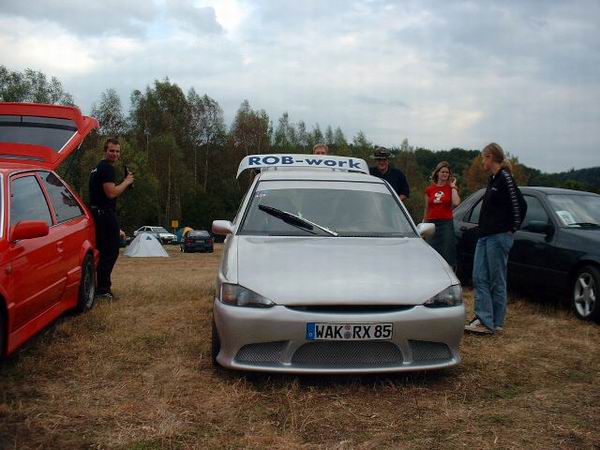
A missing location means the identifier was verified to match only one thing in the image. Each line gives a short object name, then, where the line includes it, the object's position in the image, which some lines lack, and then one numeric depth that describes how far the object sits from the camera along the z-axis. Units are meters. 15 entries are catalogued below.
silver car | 3.75
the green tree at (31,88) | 50.16
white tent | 30.62
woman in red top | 7.43
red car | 4.09
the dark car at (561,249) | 6.23
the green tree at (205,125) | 61.44
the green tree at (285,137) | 66.50
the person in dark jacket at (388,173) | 7.77
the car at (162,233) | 51.33
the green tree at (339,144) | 66.12
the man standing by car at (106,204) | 6.79
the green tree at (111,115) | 53.97
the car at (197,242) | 38.34
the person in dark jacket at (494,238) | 5.49
